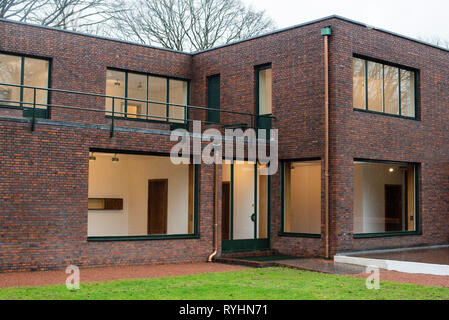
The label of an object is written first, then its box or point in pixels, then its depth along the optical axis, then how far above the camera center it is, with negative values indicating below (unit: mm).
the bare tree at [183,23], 30416 +8965
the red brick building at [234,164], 13258 +1091
